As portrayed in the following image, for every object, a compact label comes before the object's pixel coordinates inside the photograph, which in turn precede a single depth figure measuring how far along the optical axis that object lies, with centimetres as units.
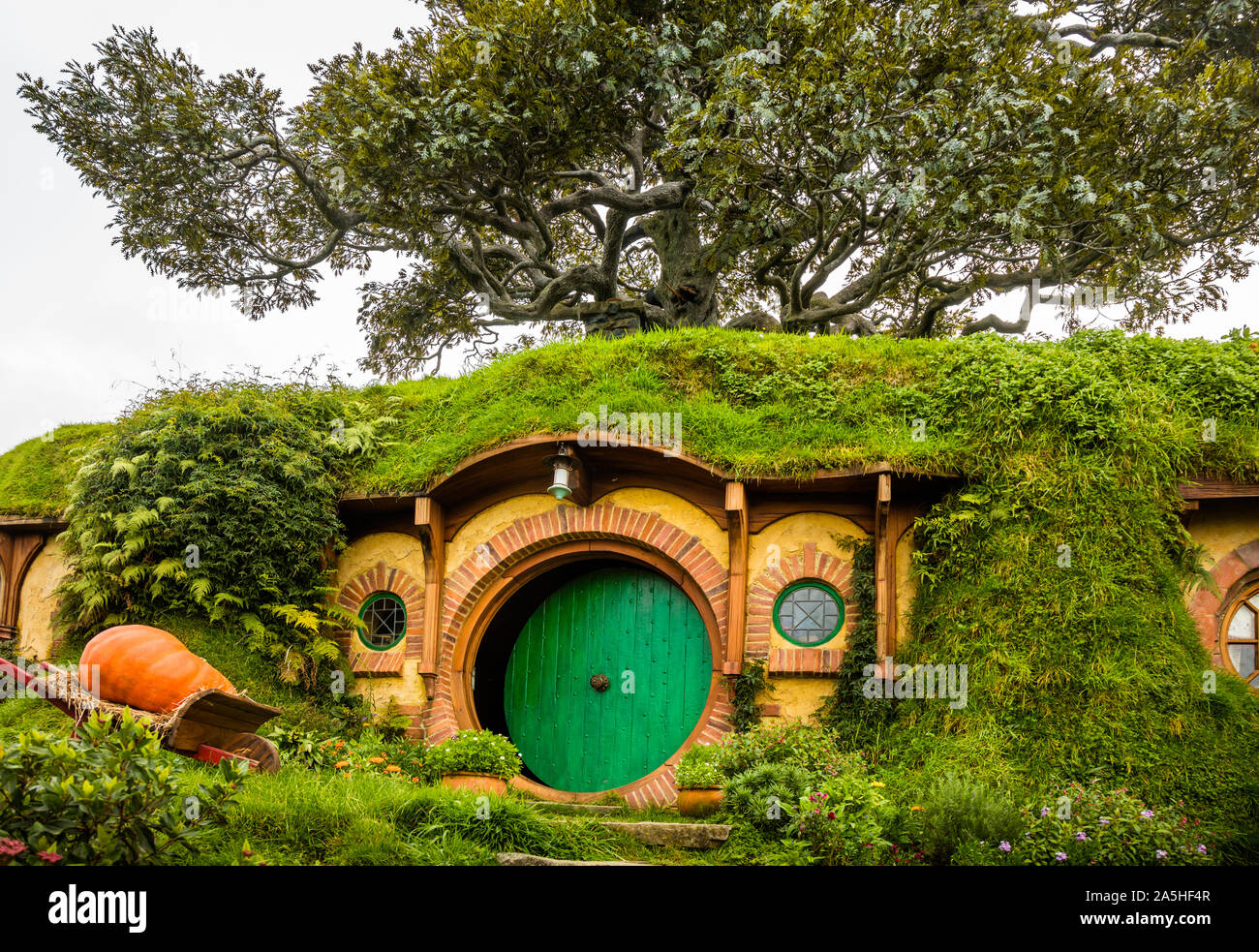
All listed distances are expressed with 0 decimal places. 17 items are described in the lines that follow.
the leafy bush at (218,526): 987
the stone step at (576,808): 850
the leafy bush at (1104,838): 666
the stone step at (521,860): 643
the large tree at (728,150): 1137
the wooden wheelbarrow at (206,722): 649
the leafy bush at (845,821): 684
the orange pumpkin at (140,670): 707
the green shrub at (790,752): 808
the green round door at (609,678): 1010
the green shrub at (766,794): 729
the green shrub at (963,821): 683
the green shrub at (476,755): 859
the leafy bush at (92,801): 474
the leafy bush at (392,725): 1009
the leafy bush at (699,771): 800
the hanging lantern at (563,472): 956
